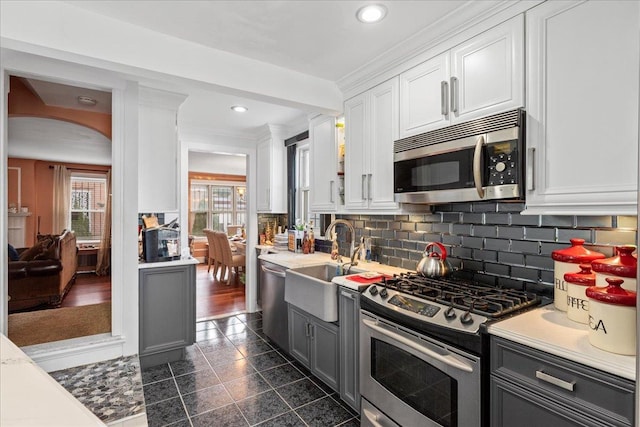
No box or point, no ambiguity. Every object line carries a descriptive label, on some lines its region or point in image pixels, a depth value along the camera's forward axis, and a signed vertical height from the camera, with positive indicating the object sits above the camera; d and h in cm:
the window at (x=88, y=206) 729 +18
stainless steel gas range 143 -66
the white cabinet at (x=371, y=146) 238 +53
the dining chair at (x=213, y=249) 658 -74
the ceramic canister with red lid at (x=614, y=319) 109 -36
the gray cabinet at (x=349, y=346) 215 -90
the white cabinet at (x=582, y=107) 126 +45
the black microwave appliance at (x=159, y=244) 302 -29
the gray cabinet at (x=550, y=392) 105 -63
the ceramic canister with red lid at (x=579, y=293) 135 -34
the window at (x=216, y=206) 893 +21
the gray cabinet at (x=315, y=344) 237 -103
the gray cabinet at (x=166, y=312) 290 -90
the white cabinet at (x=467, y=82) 162 +75
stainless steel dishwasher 306 -91
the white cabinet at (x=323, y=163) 308 +49
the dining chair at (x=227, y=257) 592 -80
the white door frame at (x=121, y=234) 268 -18
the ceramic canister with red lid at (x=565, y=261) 146 -22
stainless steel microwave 158 +29
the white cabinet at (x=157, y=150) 301 +60
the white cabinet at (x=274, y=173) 433 +54
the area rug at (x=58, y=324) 284 -106
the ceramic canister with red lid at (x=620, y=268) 119 -20
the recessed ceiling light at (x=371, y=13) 177 +112
